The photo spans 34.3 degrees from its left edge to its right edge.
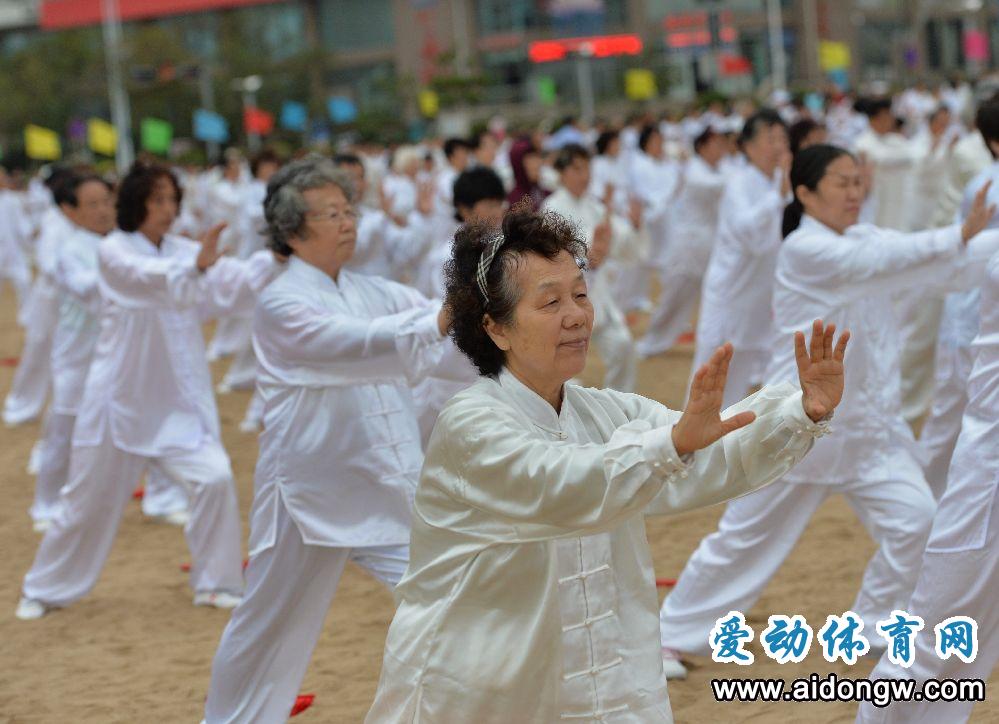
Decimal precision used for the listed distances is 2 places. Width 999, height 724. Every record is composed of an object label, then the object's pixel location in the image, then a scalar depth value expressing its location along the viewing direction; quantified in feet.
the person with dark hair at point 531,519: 9.71
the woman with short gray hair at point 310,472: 15.11
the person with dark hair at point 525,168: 32.09
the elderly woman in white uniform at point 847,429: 16.26
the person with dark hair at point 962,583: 12.67
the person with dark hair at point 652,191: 51.57
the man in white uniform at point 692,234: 39.50
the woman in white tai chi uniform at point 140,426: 21.26
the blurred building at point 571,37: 177.78
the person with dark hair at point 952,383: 21.21
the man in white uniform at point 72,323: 25.35
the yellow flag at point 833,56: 92.27
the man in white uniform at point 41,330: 33.50
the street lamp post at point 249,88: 156.25
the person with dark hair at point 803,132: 26.86
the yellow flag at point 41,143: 69.15
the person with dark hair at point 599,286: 30.63
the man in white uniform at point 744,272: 29.01
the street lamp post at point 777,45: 148.87
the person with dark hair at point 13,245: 58.39
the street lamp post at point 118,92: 123.75
